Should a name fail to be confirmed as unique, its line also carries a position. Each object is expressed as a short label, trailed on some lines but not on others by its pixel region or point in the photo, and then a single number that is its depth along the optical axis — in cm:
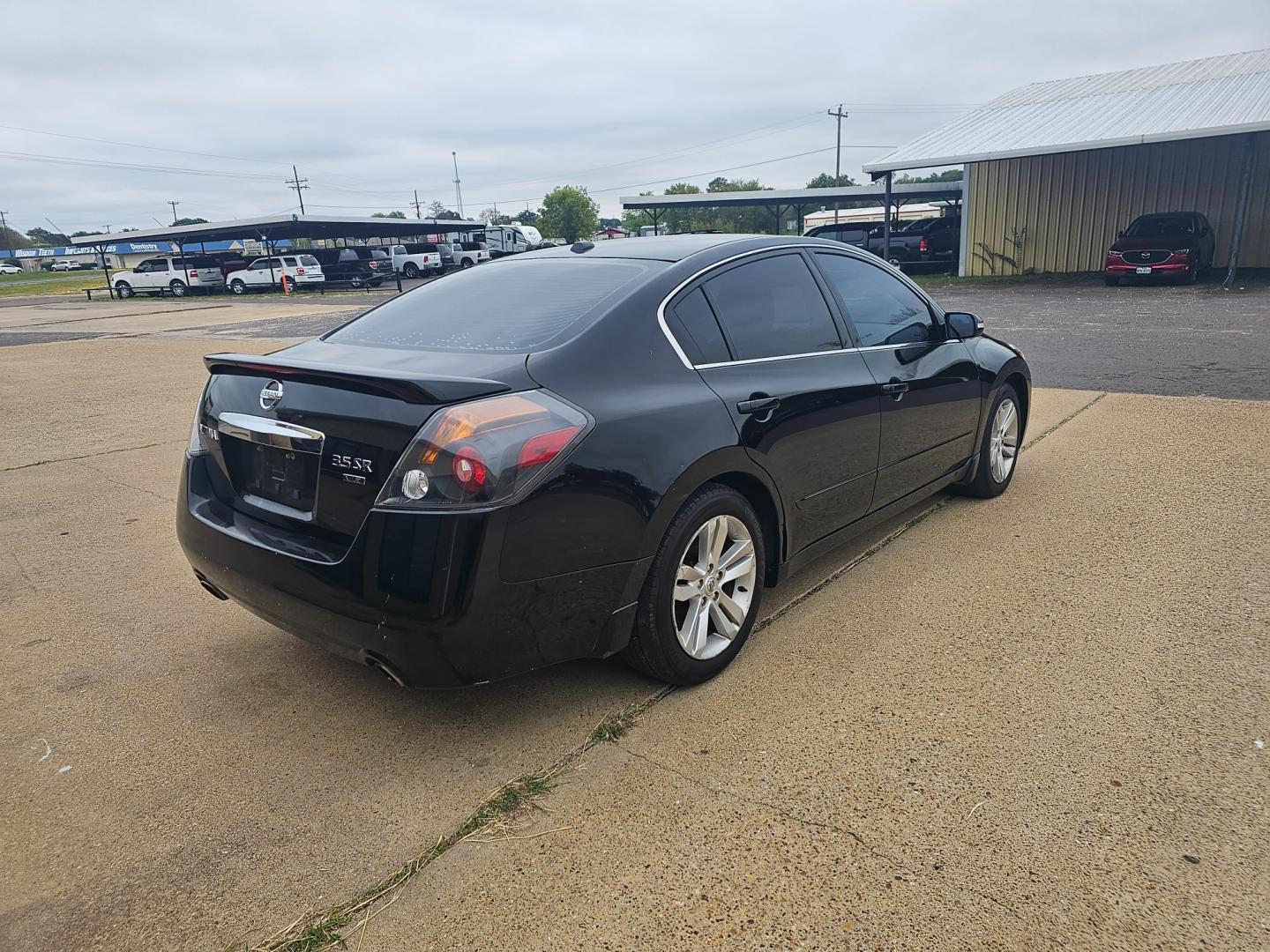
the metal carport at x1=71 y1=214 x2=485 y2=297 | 3894
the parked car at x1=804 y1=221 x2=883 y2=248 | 2811
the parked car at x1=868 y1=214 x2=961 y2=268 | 2833
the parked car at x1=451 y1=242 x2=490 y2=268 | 4509
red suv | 1994
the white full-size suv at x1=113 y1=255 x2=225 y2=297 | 4034
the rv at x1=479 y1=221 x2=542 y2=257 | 5078
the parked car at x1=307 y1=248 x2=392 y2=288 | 4009
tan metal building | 2028
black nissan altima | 249
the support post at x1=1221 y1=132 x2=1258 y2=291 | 1945
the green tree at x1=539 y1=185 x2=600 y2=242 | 9812
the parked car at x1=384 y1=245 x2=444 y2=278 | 4241
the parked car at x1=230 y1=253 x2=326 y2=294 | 3741
